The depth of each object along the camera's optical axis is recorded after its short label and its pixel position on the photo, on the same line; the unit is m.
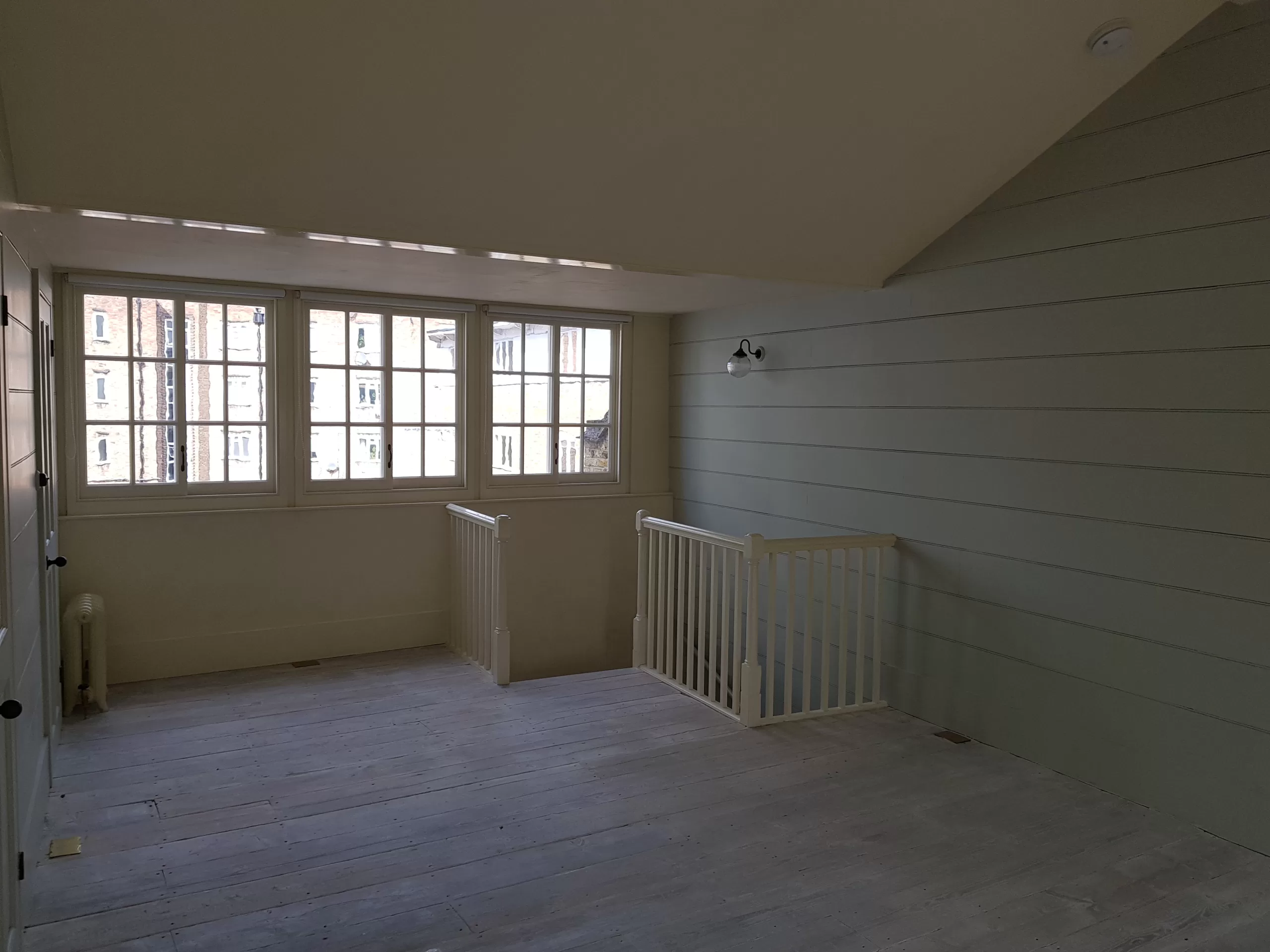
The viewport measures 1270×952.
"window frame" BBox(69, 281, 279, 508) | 4.70
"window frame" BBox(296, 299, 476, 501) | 5.25
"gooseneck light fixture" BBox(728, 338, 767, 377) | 5.30
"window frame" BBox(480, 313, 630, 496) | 5.81
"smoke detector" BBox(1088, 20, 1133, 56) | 3.06
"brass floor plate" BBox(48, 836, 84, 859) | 2.93
